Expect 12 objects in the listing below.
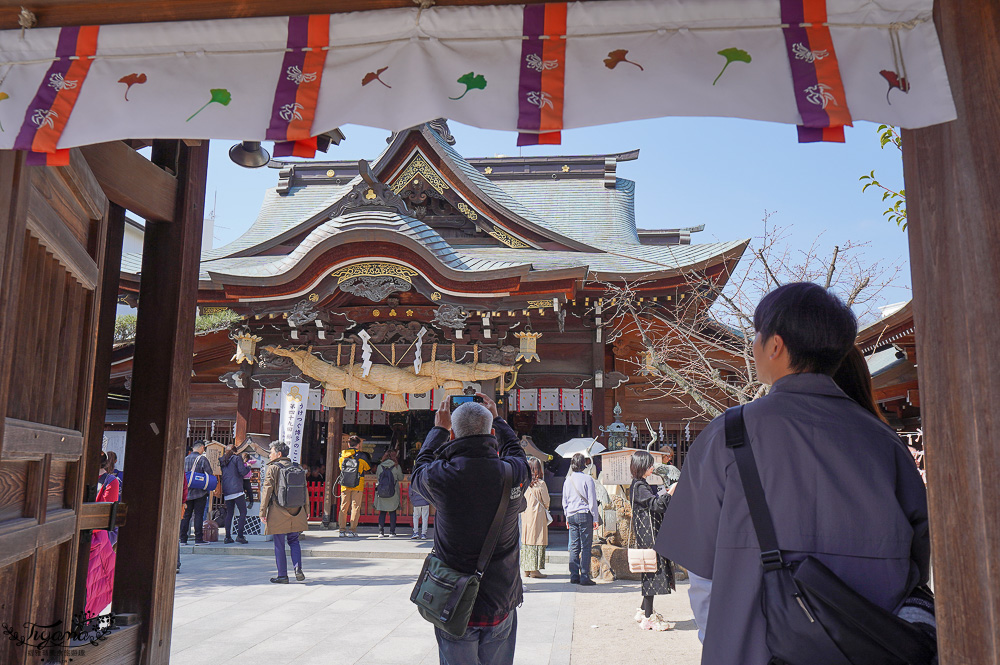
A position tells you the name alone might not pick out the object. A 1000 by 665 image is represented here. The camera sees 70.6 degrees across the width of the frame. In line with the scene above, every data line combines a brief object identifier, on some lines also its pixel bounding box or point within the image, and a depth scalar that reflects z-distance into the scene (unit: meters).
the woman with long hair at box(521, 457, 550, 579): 8.74
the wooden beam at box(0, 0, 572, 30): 2.03
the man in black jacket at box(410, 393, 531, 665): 2.99
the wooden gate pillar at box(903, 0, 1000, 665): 1.42
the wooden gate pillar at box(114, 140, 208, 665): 2.96
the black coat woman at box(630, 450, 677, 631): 6.21
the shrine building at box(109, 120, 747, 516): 10.37
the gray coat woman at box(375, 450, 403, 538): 11.76
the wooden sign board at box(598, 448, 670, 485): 8.86
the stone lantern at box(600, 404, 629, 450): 10.23
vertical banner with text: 11.19
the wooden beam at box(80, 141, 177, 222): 2.70
